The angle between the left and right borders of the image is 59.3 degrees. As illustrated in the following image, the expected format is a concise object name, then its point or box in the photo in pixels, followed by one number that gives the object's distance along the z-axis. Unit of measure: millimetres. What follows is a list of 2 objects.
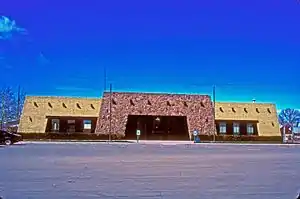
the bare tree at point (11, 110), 38996
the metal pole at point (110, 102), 30867
